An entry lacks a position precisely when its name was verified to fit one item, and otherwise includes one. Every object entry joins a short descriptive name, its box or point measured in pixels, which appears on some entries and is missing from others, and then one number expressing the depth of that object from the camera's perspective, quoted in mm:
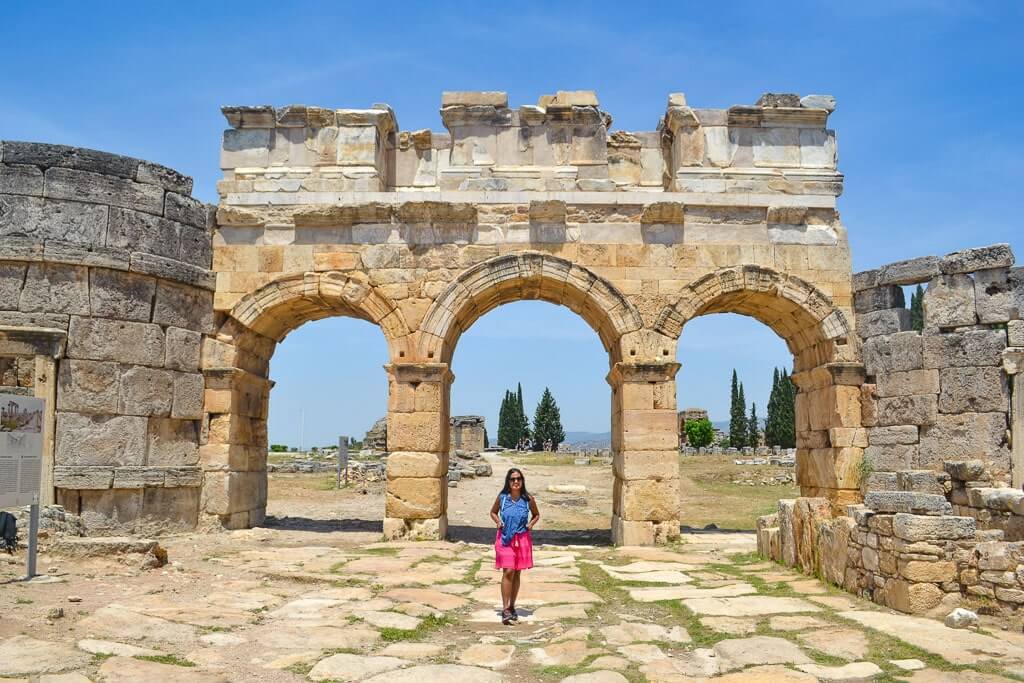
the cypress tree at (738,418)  42031
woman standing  6133
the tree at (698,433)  39062
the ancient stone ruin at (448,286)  10148
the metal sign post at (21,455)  6598
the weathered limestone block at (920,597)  5902
